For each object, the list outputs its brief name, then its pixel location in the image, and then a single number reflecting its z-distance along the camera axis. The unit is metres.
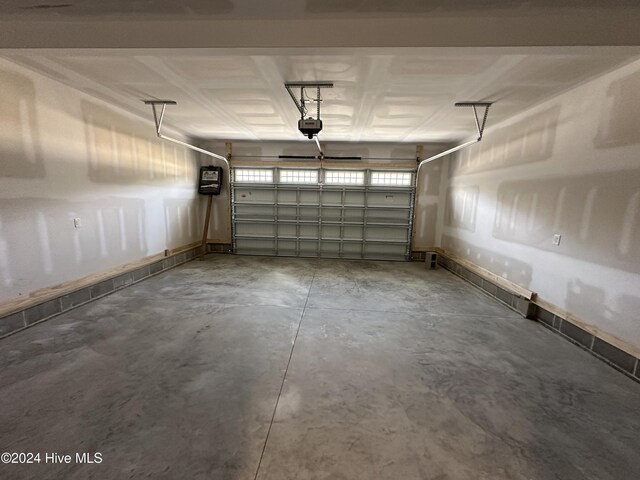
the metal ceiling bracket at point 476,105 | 3.47
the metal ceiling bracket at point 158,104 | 3.72
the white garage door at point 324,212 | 6.75
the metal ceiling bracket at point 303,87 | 2.97
